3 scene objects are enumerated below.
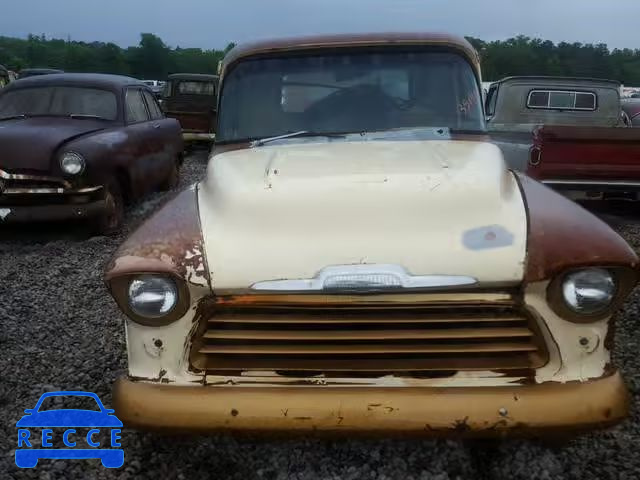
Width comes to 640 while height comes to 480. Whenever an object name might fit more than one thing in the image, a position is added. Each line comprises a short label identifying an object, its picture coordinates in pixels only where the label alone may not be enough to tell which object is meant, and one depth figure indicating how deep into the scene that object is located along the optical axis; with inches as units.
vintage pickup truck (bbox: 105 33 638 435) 82.4
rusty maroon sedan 241.3
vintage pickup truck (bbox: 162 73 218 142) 511.5
